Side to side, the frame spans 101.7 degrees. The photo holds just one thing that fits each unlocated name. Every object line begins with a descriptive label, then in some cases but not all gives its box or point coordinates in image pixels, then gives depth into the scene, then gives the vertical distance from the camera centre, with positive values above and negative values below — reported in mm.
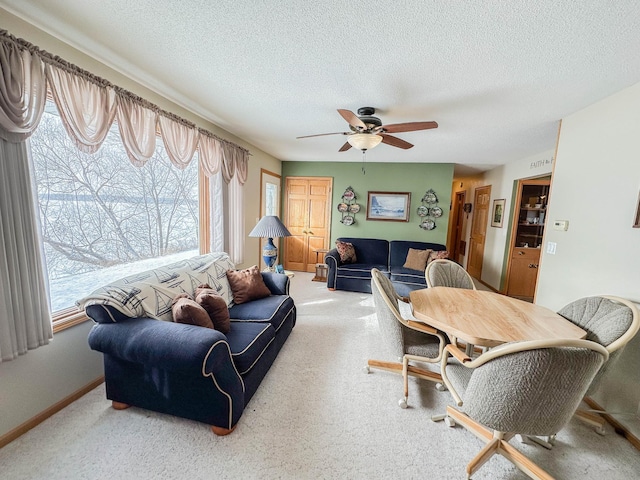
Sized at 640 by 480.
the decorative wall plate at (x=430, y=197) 5020 +309
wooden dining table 1509 -681
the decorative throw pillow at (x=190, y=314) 1717 -725
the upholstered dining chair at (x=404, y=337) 1818 -947
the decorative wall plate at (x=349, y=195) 5328 +308
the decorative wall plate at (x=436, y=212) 5031 +28
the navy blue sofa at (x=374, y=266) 4250 -974
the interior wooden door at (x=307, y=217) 5516 -178
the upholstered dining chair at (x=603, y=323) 1365 -612
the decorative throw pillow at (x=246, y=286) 2619 -805
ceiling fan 2164 +722
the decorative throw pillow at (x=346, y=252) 4728 -762
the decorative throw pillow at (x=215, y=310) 1954 -781
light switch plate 2479 -291
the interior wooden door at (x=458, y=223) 6867 -224
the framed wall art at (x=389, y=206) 5184 +115
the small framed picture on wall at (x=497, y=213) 4703 +48
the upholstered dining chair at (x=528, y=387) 1055 -747
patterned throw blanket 1628 -614
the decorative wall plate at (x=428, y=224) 5086 -218
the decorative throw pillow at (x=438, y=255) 4359 -691
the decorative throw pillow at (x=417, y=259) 4445 -798
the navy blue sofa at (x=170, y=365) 1444 -968
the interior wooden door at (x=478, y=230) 5375 -319
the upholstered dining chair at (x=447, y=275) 2631 -632
